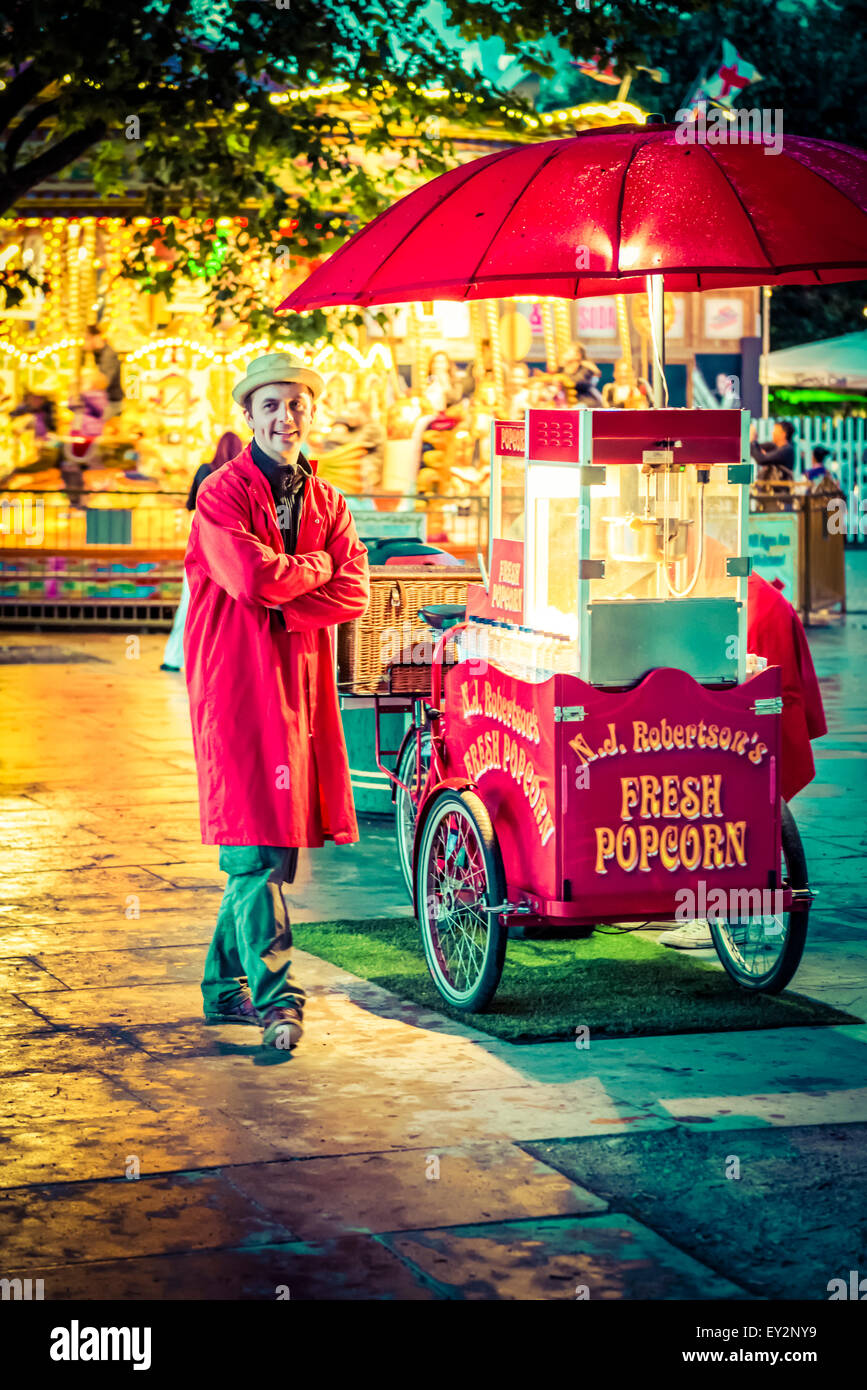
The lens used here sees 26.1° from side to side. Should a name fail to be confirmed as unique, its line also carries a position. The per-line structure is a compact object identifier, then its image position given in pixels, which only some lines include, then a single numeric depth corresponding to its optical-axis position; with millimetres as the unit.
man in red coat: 5789
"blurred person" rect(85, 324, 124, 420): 20812
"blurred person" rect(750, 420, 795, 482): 21125
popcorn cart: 5852
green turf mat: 5984
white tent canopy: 30047
